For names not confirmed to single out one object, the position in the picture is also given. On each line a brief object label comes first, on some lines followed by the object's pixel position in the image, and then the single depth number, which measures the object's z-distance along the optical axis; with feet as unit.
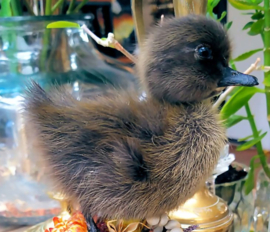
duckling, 0.92
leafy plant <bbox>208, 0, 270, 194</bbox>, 1.52
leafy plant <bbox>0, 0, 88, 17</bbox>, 1.73
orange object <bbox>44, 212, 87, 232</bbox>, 1.11
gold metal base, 1.28
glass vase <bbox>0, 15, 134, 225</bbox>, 1.66
